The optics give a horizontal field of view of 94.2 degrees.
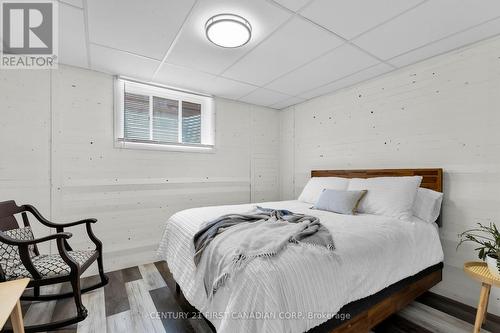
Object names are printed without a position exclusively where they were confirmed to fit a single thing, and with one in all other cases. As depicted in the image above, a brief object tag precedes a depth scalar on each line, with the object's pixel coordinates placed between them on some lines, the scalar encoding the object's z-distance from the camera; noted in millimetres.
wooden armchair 1671
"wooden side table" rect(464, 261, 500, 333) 1626
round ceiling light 1806
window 2959
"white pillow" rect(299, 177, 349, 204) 2889
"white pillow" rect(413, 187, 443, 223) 2189
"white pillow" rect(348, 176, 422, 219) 2164
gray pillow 2377
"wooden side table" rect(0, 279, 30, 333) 1093
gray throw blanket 1295
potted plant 1621
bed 1128
